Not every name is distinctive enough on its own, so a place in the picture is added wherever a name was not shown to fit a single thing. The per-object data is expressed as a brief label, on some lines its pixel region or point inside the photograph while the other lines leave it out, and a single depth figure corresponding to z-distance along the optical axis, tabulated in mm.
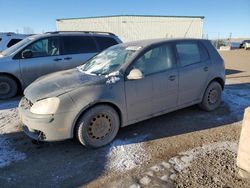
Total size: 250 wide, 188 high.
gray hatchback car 2761
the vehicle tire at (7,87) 5164
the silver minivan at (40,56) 5158
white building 21958
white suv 8177
